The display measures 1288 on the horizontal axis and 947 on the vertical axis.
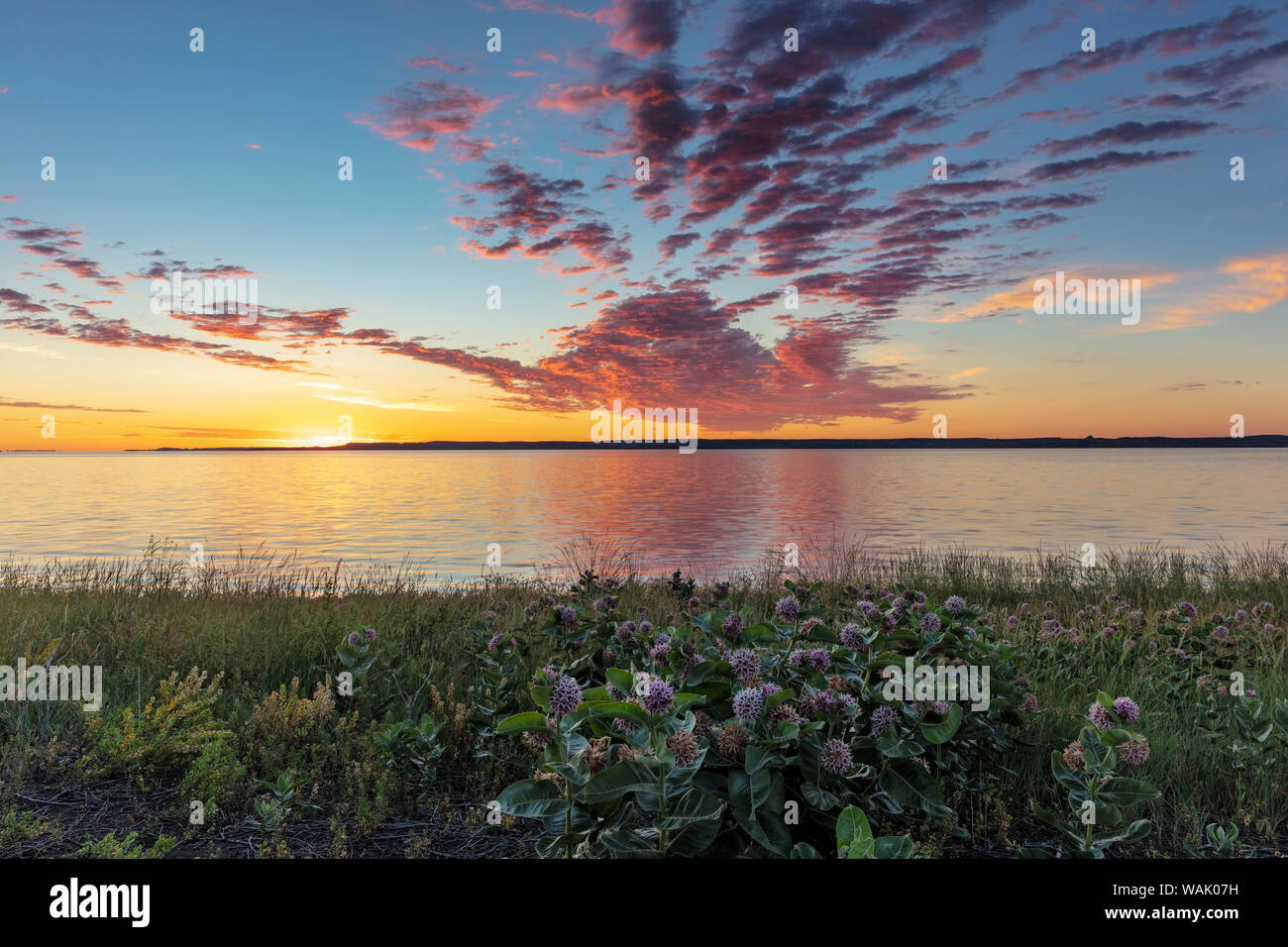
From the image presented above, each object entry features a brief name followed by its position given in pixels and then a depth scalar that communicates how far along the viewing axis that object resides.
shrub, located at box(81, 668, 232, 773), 4.19
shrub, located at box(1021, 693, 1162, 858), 2.76
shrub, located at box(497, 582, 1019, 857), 2.45
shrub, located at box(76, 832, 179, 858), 3.25
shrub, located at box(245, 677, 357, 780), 4.36
